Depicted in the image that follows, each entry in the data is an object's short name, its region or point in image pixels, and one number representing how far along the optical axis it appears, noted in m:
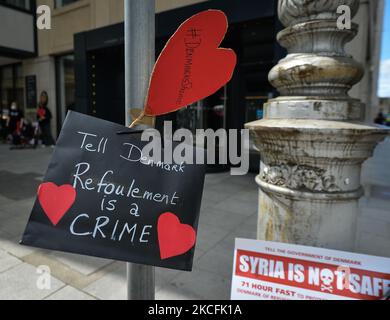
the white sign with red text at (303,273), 1.27
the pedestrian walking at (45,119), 11.33
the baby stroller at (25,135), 11.76
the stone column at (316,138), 1.42
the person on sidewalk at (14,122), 12.01
